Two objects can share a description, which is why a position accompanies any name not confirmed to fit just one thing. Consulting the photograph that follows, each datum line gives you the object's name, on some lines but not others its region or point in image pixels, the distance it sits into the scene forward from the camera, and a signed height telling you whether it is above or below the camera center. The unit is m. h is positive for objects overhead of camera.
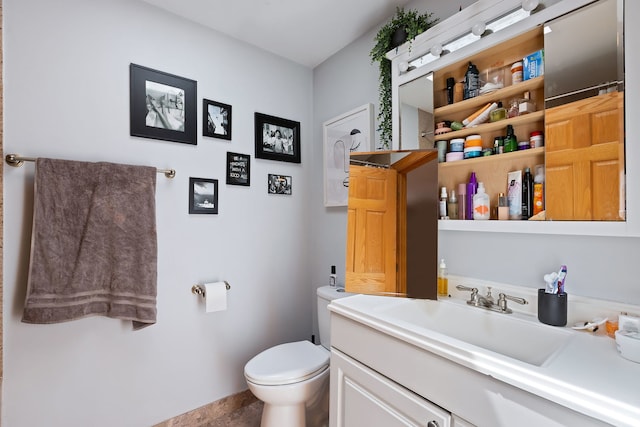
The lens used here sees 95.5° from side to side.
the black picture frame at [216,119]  1.79 +0.61
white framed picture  1.81 +0.47
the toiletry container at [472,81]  1.26 +0.58
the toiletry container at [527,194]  1.09 +0.07
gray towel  1.30 -0.13
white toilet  1.42 -0.84
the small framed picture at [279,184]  2.08 +0.23
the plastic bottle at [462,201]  1.30 +0.06
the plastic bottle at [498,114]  1.18 +0.41
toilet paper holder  1.73 -0.44
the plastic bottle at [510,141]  1.14 +0.29
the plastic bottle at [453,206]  1.34 +0.04
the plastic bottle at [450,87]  1.35 +0.59
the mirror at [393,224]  1.36 -0.04
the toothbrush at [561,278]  1.00 -0.22
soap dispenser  1.37 -0.32
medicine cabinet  0.90 +0.41
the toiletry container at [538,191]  1.06 +0.08
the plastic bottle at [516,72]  1.12 +0.55
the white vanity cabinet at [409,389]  0.72 -0.52
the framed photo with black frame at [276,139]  2.01 +0.55
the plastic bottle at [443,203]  1.36 +0.05
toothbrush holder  0.98 -0.32
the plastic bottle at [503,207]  1.16 +0.03
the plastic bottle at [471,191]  1.27 +0.10
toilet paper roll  1.70 -0.48
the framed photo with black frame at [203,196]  1.74 +0.12
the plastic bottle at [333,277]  1.94 -0.41
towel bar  1.28 +0.26
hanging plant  1.44 +0.91
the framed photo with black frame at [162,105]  1.57 +0.63
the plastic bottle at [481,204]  1.23 +0.04
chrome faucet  1.14 -0.36
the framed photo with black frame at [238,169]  1.89 +0.31
